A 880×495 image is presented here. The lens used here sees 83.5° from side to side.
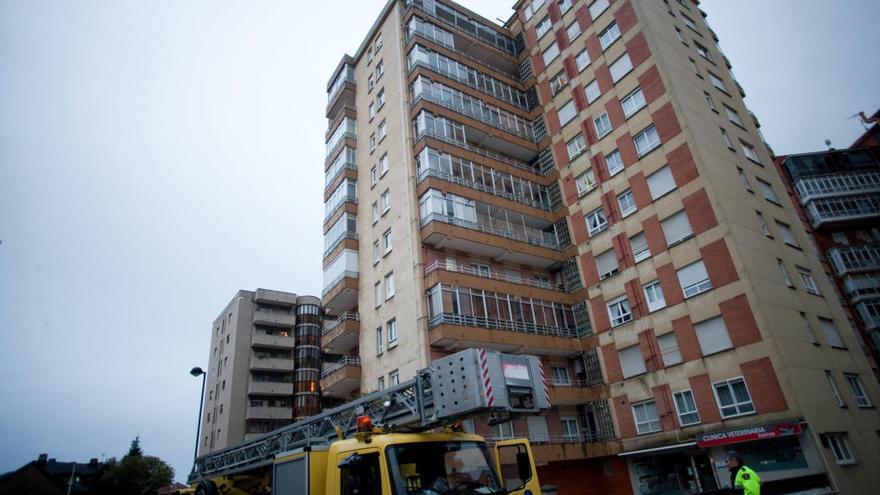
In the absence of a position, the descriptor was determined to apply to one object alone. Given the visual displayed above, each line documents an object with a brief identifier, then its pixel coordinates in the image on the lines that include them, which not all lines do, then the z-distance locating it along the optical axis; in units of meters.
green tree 53.16
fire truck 8.12
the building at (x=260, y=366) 51.66
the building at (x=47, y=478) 58.81
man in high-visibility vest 8.35
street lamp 23.34
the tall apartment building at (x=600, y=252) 21.23
